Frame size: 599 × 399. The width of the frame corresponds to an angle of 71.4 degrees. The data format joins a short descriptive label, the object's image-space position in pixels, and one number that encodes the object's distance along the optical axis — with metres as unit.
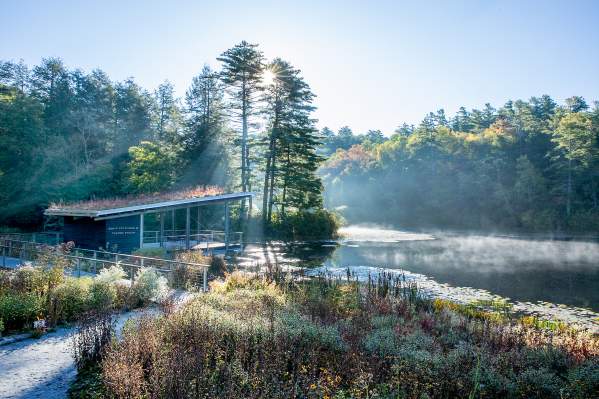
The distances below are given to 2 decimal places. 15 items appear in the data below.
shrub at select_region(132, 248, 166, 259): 19.90
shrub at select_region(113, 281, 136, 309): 10.86
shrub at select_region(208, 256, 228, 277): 18.67
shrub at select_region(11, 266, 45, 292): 10.52
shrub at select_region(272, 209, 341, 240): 38.66
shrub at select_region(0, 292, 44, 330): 8.98
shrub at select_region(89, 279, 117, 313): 9.94
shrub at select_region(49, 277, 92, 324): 9.59
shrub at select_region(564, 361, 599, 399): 6.05
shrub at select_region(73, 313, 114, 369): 6.77
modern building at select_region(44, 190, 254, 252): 20.36
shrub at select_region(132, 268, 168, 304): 11.59
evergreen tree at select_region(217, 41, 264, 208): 41.25
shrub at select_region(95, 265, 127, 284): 11.61
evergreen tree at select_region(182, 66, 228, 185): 42.41
